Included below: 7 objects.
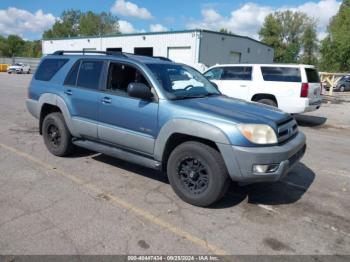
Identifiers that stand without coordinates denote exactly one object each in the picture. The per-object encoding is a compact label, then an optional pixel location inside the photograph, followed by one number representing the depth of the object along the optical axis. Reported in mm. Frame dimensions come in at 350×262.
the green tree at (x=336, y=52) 33919
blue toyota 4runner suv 3742
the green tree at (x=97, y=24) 85312
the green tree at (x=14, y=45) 107069
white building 24422
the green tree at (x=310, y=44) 69688
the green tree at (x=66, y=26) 90125
